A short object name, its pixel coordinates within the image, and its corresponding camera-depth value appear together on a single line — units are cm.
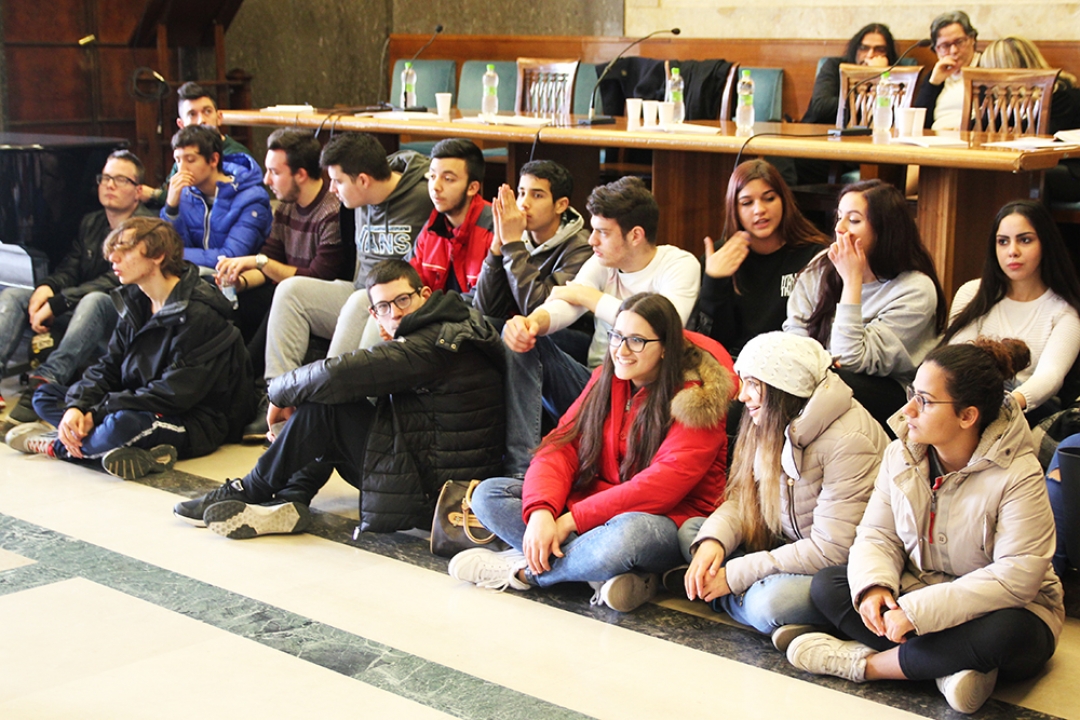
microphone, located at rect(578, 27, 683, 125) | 490
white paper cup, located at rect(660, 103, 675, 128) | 463
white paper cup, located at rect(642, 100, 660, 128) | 475
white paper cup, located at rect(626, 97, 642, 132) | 487
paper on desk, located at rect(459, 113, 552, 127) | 490
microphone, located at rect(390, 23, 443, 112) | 592
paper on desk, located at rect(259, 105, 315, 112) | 578
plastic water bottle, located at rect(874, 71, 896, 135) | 425
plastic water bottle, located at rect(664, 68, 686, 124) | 483
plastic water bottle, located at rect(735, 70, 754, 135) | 464
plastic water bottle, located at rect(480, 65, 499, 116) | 537
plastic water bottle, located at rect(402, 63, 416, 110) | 610
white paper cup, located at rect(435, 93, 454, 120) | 542
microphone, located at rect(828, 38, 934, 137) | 421
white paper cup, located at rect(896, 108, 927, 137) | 402
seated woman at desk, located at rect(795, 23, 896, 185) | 590
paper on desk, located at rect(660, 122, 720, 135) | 432
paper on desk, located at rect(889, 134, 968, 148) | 371
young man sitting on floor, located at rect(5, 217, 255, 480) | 388
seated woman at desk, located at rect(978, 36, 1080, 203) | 441
